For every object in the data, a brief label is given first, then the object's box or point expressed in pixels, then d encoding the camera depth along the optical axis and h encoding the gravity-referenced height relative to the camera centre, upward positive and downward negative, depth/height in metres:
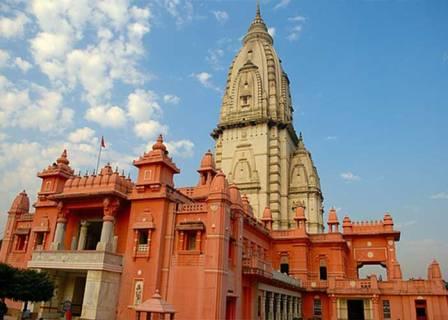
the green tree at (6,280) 21.39 +1.10
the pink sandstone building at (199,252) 23.59 +4.05
